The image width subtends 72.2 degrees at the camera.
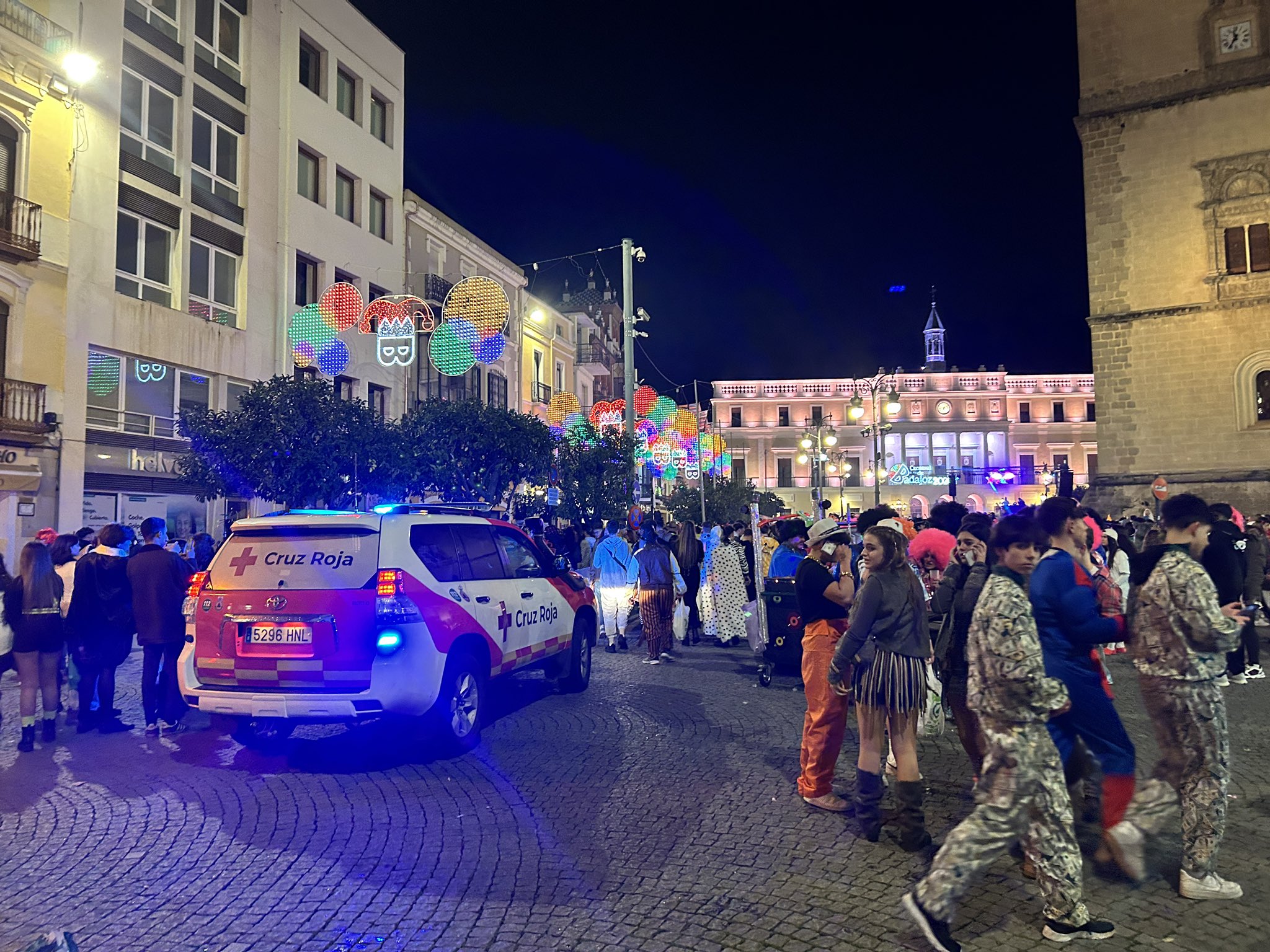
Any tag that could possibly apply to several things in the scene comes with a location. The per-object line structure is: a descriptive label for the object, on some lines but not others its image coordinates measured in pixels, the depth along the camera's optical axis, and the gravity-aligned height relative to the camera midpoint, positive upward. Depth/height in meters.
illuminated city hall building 71.50 +8.23
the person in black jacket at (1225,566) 6.98 -0.33
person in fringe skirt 4.80 -0.74
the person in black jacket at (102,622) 7.68 -0.73
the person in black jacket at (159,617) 7.68 -0.69
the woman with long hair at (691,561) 12.69 -0.42
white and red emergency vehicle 6.23 -0.65
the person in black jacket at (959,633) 5.19 -0.63
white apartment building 17.09 +7.40
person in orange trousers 5.43 -0.78
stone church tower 23.73 +8.08
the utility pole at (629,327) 23.61 +5.67
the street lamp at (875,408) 24.69 +3.64
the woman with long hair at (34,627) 7.15 -0.71
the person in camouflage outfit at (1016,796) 3.55 -1.13
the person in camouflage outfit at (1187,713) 4.01 -0.88
